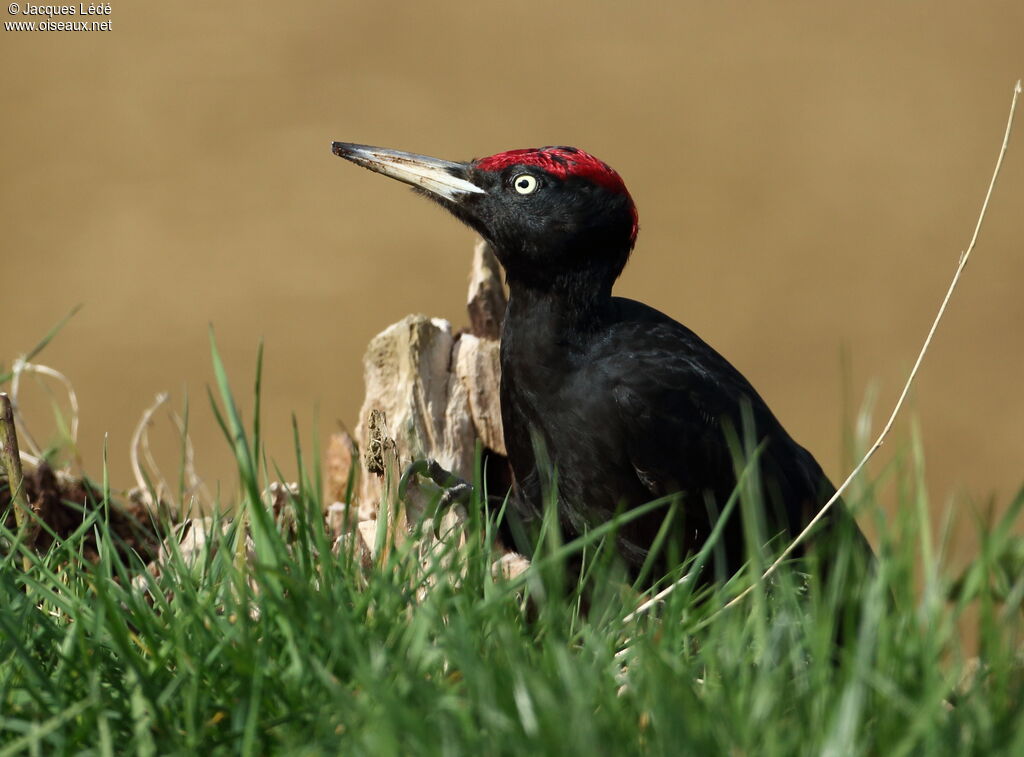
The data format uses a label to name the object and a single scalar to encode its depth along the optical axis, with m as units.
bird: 7.63
